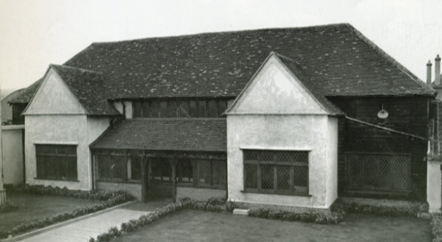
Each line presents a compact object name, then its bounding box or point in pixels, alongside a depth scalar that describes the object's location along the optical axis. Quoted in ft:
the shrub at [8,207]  60.95
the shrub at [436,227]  44.28
